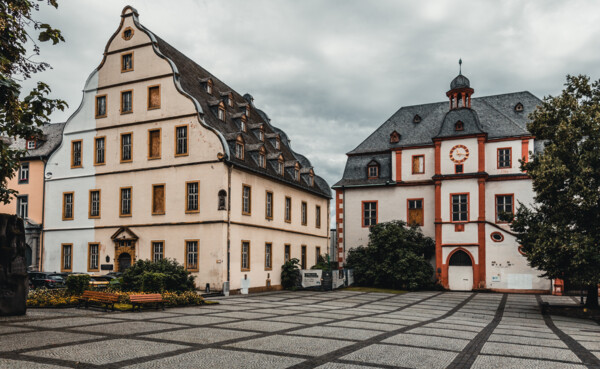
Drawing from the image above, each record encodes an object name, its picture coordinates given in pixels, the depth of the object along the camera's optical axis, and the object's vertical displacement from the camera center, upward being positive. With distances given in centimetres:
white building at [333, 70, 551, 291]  3669 +329
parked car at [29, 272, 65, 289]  2857 -285
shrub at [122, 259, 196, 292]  2458 -221
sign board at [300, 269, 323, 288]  3637 -338
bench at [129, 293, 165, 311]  1973 -271
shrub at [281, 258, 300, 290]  3734 -334
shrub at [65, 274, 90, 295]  2203 -233
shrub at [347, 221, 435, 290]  3684 -211
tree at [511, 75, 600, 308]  2202 +159
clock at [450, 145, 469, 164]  3822 +546
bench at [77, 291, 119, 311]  2000 -269
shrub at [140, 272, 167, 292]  2309 -234
